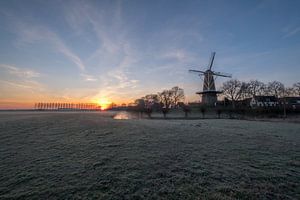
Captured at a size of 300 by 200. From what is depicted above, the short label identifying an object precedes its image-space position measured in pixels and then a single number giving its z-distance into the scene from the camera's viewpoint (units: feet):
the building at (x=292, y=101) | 227.81
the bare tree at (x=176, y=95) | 335.47
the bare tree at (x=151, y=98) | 363.48
